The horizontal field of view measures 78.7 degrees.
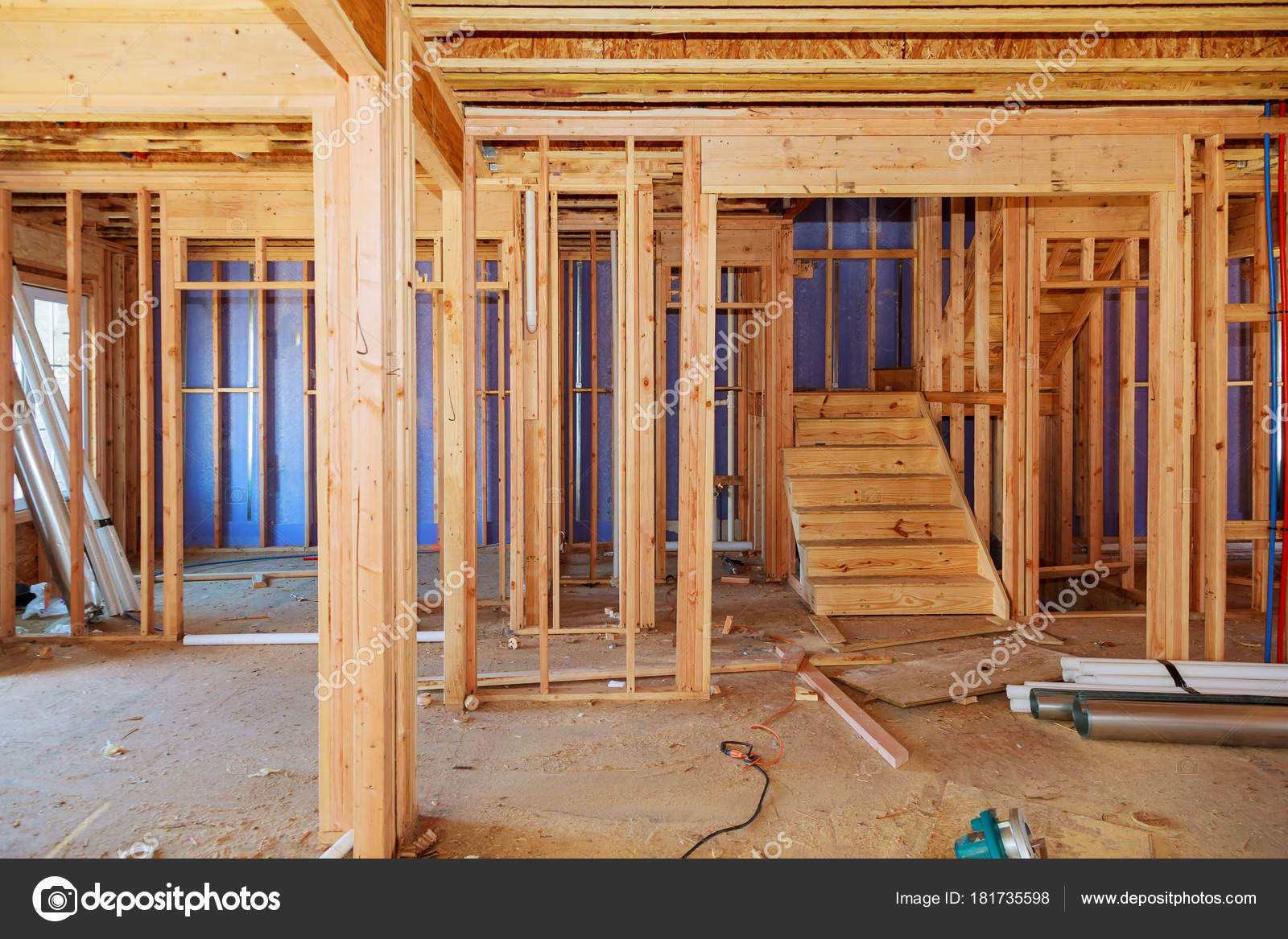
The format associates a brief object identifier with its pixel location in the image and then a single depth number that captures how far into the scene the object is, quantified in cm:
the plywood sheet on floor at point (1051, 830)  269
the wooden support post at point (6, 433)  514
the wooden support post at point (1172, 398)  418
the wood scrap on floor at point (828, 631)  509
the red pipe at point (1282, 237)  422
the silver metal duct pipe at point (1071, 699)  367
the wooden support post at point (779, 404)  679
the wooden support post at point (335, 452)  254
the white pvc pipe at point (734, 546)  818
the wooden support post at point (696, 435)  407
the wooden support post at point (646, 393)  457
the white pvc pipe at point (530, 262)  426
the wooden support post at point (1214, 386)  421
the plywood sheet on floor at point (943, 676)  411
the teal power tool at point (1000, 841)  247
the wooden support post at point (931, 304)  700
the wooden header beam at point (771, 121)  405
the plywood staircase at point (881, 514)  575
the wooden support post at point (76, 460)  527
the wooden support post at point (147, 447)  519
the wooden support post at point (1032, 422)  537
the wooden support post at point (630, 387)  407
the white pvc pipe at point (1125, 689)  386
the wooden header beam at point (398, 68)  222
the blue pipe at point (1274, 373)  427
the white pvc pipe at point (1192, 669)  394
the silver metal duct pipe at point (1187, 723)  353
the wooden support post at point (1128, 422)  580
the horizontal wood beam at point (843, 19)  320
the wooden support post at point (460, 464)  406
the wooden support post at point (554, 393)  416
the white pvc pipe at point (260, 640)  527
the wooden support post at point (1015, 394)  540
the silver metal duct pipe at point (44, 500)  546
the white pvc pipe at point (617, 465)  486
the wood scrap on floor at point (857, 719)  343
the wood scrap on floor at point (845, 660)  465
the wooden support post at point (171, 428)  521
